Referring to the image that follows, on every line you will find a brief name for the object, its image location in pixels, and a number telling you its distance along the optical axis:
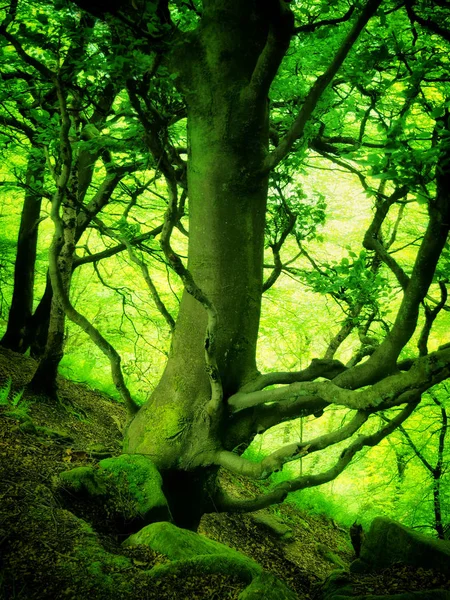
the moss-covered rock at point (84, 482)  3.18
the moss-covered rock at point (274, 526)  6.44
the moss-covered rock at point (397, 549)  4.96
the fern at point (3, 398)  4.57
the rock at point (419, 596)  3.35
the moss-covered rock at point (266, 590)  2.49
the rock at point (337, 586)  3.94
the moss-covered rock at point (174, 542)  2.85
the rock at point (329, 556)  6.43
